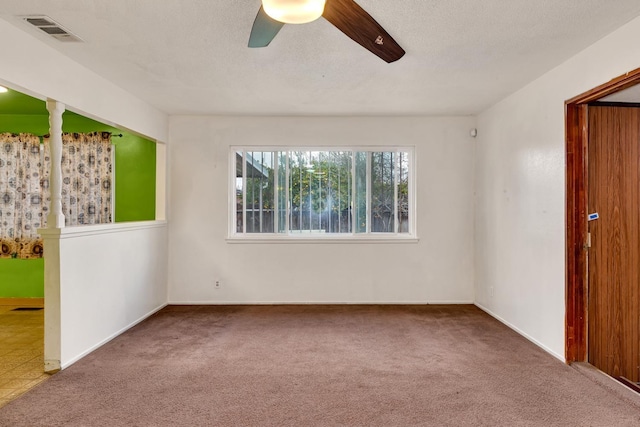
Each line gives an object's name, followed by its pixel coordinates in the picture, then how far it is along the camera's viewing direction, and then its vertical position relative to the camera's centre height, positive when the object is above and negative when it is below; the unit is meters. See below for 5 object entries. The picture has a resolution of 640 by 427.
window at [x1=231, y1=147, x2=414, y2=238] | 4.95 +0.29
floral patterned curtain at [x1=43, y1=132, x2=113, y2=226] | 4.79 +0.52
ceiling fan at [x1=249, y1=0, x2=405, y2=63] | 1.58 +0.97
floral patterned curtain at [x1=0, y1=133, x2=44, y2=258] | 4.83 +0.21
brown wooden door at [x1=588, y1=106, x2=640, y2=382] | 3.09 -0.26
